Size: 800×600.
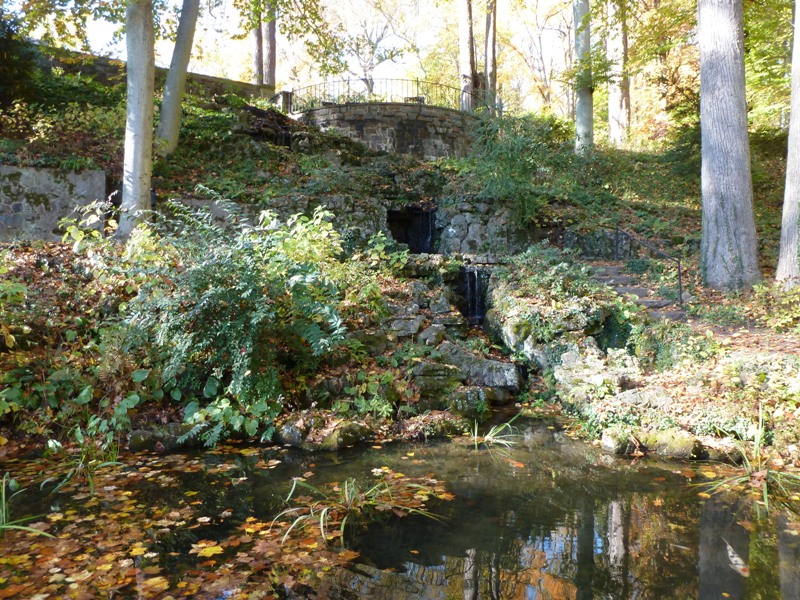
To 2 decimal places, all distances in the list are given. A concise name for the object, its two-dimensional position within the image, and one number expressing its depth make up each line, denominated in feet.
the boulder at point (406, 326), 25.23
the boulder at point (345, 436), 18.71
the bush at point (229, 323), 19.21
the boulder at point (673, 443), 17.39
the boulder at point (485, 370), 23.99
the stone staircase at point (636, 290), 27.28
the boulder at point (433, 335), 25.13
